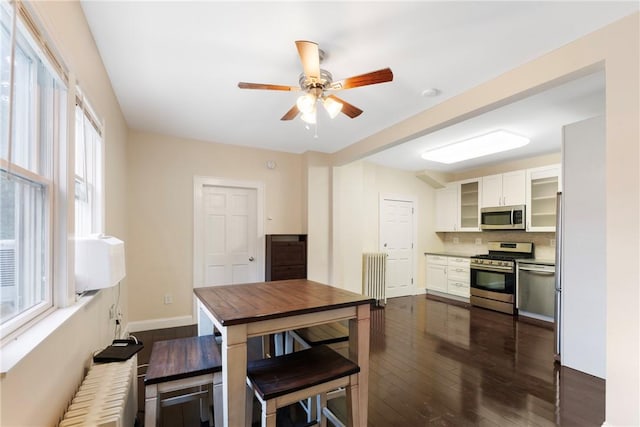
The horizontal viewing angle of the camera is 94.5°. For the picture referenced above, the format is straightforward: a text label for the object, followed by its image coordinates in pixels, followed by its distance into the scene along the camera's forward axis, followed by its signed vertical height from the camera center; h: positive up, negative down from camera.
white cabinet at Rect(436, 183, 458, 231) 5.89 +0.13
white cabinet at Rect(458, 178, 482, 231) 5.49 +0.20
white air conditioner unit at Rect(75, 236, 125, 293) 1.66 -0.29
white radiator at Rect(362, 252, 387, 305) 5.17 -1.08
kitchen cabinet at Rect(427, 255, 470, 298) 5.30 -1.14
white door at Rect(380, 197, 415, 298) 5.66 -0.55
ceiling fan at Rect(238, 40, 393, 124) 1.83 +0.89
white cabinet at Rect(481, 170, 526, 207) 4.79 +0.43
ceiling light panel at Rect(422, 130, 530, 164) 3.72 +0.94
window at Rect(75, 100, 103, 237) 1.85 +0.27
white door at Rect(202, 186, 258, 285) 4.27 -0.31
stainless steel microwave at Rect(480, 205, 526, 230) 4.76 -0.06
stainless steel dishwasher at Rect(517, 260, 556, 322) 4.15 -1.08
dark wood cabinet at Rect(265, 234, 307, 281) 4.25 -0.66
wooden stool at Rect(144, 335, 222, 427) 1.48 -0.83
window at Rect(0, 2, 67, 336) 1.03 +0.16
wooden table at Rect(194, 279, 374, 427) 1.40 -0.54
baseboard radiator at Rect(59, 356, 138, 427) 1.20 -0.84
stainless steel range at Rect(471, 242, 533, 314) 4.58 -0.99
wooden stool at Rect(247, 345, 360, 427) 1.37 -0.82
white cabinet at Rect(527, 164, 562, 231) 4.47 +0.28
